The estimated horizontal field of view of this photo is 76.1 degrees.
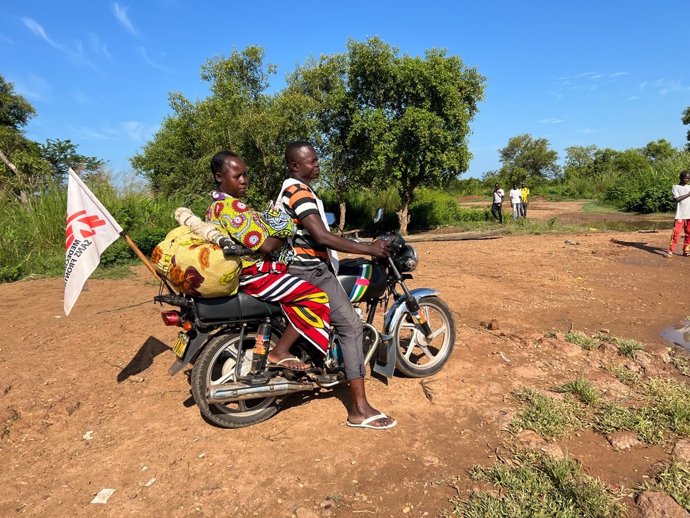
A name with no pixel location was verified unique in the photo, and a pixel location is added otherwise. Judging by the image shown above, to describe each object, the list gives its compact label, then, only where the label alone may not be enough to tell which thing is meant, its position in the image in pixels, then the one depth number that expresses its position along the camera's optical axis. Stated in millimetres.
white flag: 2990
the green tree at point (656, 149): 46281
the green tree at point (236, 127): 18016
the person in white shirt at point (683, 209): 8516
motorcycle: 2768
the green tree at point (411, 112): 16359
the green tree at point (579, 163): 45338
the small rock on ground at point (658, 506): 2082
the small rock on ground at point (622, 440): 2664
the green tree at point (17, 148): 10977
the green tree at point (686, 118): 35900
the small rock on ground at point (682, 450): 2490
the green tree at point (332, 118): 18766
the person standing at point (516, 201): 17953
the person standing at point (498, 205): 18359
